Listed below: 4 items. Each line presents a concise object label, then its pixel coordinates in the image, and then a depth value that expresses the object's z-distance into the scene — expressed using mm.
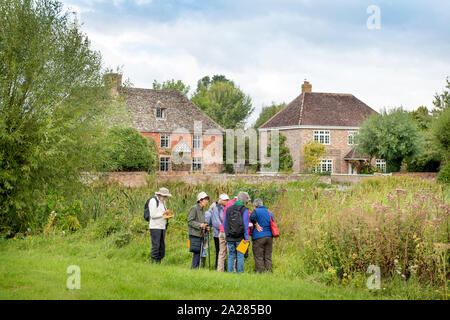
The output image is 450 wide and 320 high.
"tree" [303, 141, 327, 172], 47594
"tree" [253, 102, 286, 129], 75912
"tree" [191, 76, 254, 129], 69250
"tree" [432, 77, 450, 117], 58969
